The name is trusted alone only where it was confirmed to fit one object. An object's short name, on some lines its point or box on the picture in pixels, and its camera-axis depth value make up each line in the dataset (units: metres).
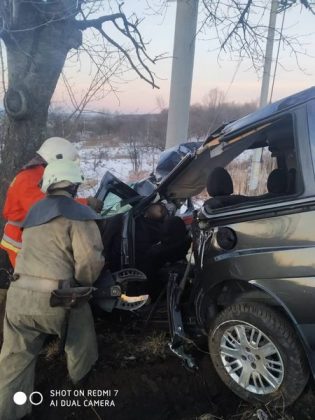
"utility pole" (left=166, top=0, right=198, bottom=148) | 6.14
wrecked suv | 2.65
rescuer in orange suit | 3.67
